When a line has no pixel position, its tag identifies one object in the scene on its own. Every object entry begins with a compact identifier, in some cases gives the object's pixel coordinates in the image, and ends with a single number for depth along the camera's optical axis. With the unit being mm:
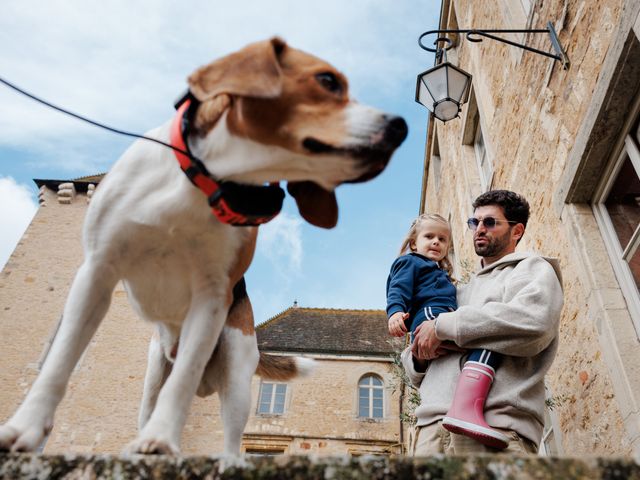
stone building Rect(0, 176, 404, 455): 15688
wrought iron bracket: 4557
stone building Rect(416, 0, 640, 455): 3457
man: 2203
